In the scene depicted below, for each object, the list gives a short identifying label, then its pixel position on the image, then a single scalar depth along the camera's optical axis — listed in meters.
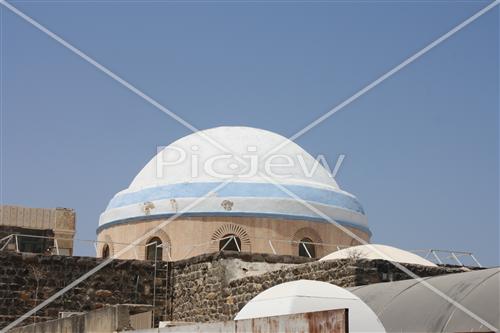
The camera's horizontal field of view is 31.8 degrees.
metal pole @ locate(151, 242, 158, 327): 16.81
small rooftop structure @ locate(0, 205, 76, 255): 19.78
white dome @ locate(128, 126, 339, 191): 21.23
